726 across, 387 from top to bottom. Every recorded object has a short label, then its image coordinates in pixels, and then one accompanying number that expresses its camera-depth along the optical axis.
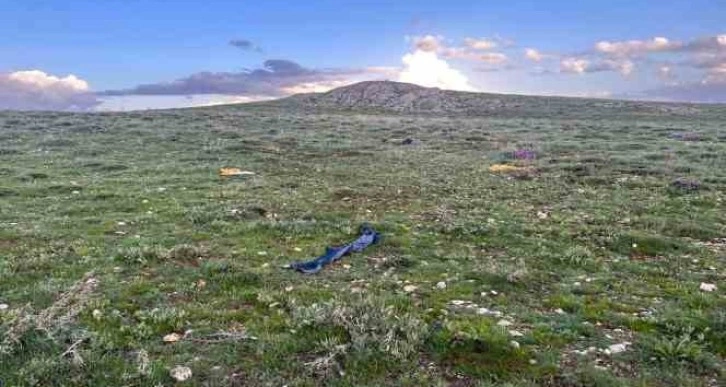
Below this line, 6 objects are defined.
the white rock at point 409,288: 10.80
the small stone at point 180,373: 7.51
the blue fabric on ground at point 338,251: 12.16
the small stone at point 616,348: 8.23
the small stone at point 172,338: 8.61
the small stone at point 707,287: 10.96
